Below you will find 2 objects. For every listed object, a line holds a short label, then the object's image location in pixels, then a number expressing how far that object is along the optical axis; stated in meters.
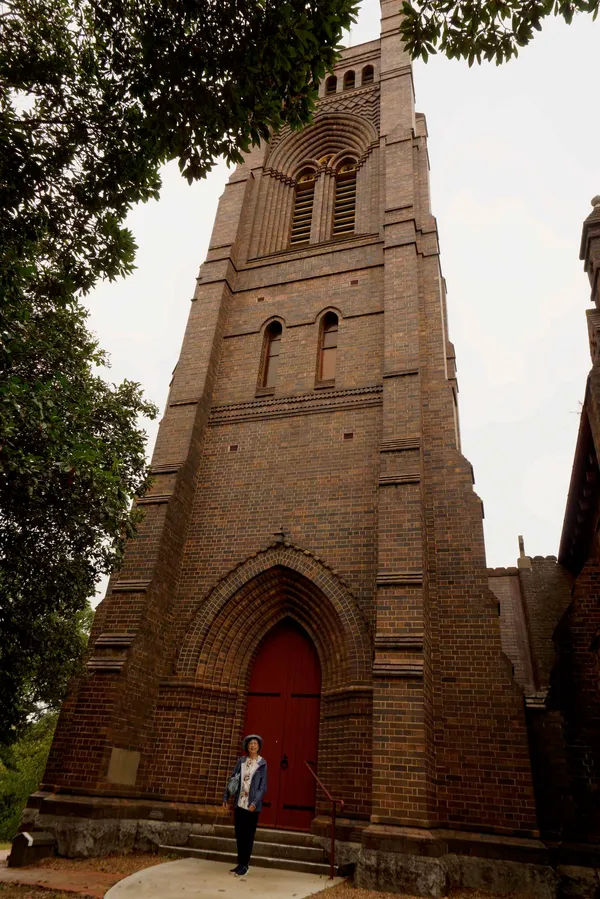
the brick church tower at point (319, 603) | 8.04
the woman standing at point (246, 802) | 6.91
